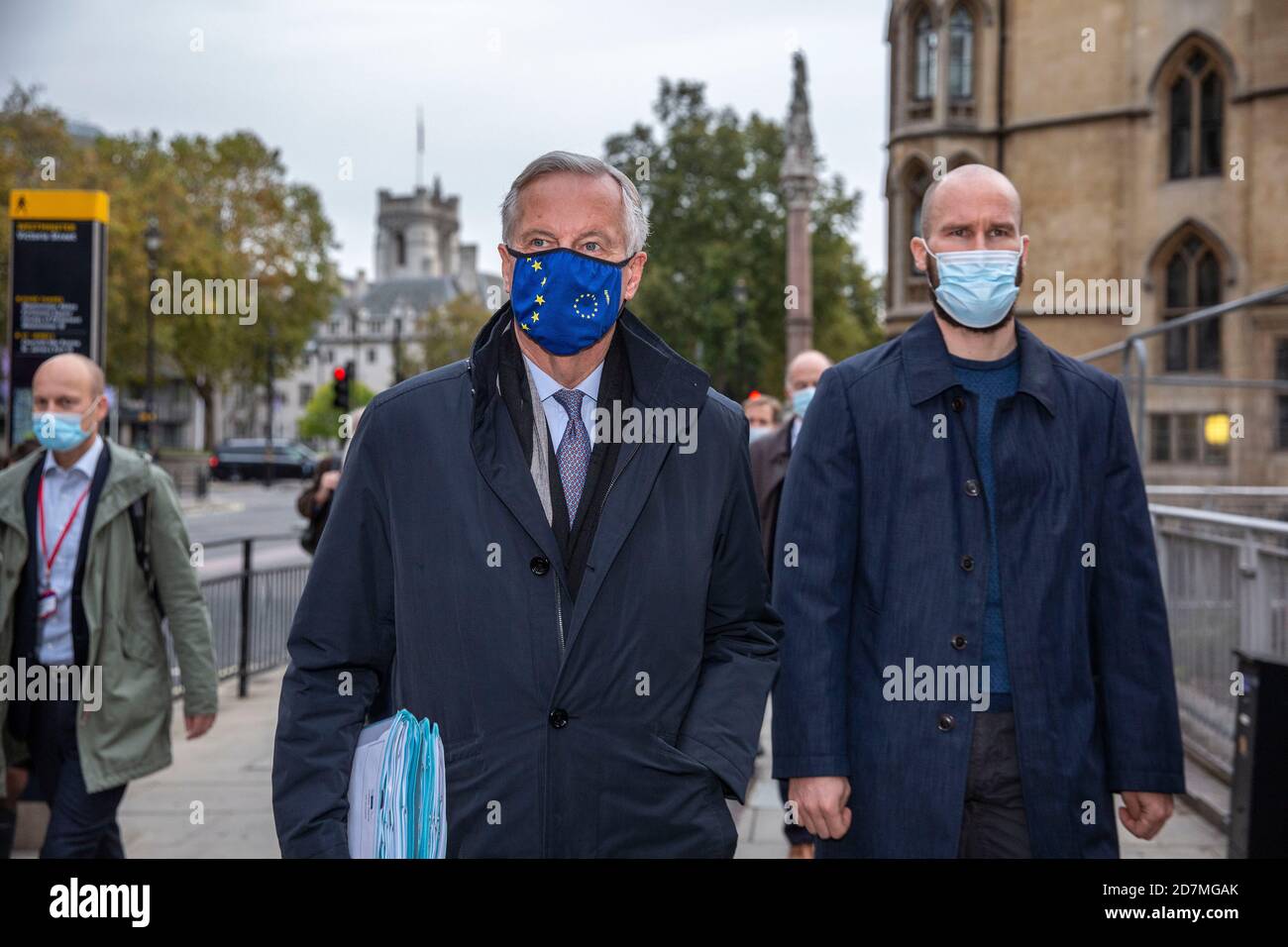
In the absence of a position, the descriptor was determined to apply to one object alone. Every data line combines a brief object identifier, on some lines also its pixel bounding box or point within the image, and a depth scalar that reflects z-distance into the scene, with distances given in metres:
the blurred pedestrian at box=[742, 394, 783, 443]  10.44
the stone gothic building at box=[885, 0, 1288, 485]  28.17
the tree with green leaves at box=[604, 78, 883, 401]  43.91
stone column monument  20.62
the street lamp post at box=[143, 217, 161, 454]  29.30
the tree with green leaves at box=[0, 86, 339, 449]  40.22
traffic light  17.33
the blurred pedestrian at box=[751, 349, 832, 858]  7.29
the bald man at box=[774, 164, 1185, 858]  3.41
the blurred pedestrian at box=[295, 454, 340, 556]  8.02
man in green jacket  4.93
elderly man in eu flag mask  2.84
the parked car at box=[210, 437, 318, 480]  62.31
